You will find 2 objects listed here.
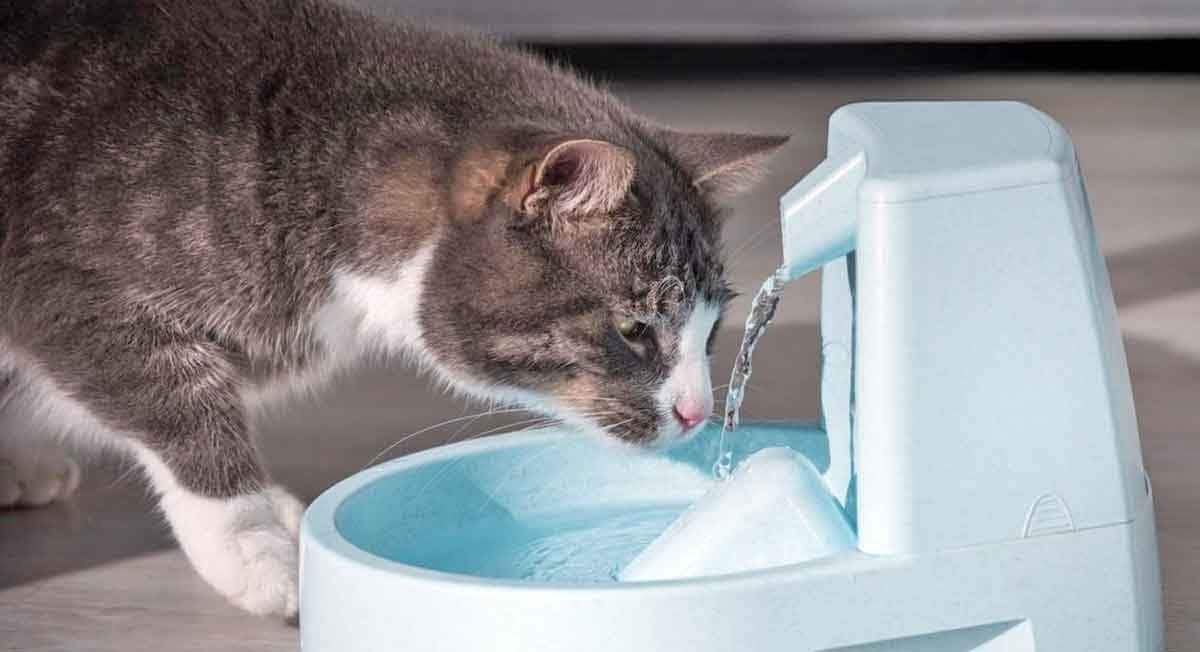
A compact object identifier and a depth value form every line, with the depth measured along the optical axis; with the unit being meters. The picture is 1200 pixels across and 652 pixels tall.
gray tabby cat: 1.16
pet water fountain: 1.01
